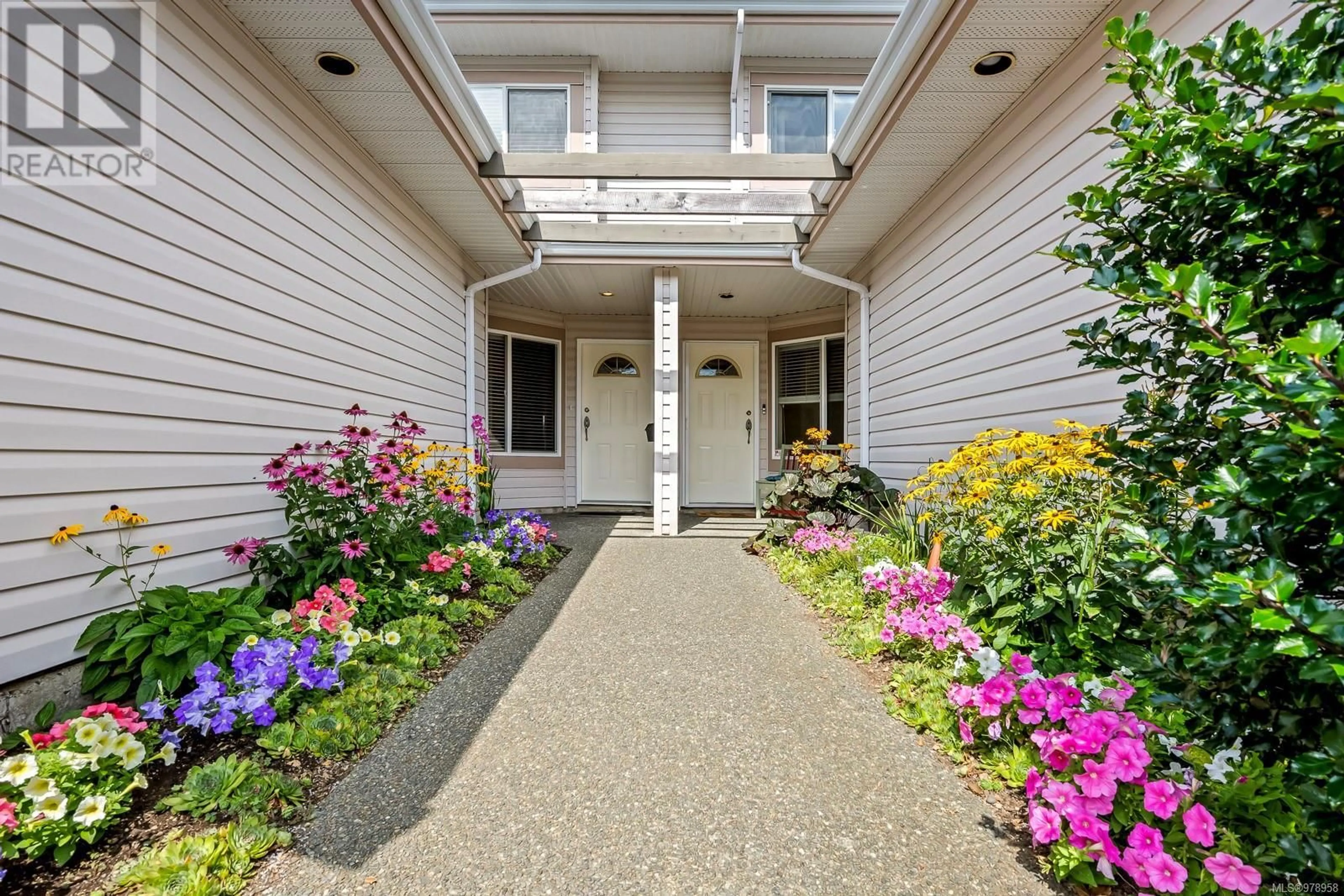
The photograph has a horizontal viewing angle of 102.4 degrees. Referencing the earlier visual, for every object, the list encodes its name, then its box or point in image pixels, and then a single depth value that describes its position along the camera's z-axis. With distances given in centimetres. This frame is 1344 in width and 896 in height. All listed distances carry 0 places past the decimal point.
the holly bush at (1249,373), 71
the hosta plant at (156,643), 162
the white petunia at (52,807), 113
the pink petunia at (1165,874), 98
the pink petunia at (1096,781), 111
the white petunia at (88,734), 129
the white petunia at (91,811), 116
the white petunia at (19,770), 115
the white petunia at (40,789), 114
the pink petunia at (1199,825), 99
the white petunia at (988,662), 155
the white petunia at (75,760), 123
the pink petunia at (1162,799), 105
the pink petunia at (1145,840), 104
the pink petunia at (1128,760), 112
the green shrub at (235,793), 130
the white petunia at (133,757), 131
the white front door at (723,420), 675
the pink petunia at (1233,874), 92
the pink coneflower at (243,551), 213
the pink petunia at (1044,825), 115
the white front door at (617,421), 674
